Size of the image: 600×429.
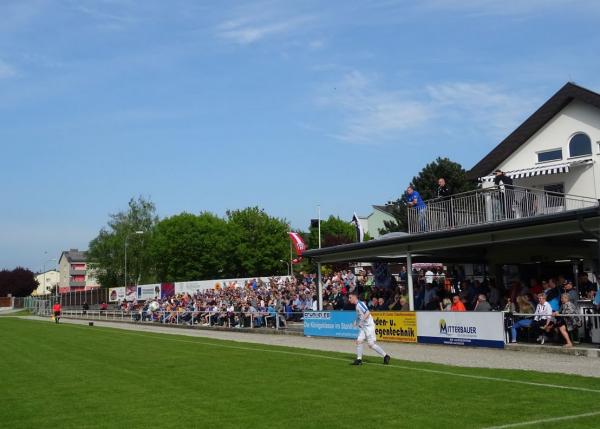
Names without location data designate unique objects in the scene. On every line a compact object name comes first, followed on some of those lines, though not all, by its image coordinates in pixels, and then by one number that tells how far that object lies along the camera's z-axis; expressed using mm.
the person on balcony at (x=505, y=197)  22391
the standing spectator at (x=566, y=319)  17672
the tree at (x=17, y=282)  126812
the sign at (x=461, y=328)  19312
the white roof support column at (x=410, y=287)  23938
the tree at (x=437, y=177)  55344
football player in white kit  15898
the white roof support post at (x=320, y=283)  29178
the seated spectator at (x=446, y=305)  22094
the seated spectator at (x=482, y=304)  20438
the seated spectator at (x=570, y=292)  17891
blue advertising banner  25688
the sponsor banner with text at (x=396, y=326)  22844
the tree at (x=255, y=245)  91688
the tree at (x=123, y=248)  98250
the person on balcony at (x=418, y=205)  25109
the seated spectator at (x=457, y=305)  21562
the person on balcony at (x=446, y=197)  24281
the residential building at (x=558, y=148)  26391
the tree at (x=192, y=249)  91875
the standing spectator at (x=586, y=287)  20612
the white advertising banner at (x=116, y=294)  67219
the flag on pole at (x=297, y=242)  42406
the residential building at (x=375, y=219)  100688
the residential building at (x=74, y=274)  152875
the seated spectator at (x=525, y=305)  19250
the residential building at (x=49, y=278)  181875
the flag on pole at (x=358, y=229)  30819
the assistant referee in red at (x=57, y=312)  51097
